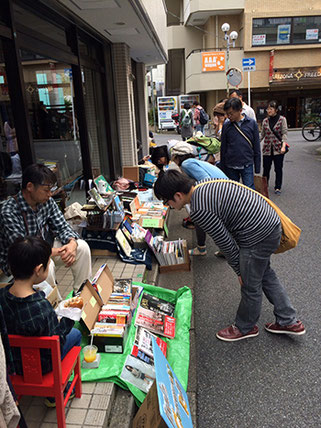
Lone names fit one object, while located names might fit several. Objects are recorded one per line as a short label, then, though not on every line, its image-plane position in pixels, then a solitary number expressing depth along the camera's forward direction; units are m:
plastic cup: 2.51
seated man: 2.90
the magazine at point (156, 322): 3.03
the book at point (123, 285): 3.28
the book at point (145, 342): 2.73
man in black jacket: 5.05
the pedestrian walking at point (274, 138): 7.22
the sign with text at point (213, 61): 25.02
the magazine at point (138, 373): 2.44
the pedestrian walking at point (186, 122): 12.87
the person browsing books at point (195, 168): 3.77
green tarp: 2.43
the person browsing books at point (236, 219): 2.59
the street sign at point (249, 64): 13.97
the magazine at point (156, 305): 3.29
